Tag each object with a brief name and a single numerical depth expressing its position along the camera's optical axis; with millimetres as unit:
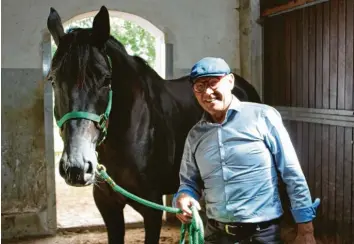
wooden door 3082
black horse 1885
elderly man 1470
